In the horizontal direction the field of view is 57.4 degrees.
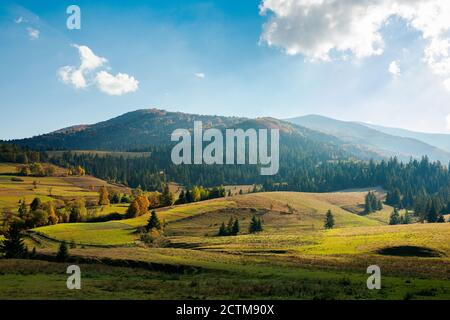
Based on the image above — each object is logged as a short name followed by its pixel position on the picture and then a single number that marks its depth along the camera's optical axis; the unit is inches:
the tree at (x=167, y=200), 7367.1
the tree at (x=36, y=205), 5885.8
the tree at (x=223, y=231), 5033.5
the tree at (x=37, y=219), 5497.0
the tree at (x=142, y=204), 6536.9
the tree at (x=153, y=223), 5039.4
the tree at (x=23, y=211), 5583.7
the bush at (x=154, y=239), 4231.3
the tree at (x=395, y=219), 6683.1
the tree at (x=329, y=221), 5698.8
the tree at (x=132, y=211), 6333.7
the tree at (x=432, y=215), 5920.3
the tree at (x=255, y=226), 5308.6
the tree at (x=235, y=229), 5111.7
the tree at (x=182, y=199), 7593.5
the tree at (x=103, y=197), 7687.0
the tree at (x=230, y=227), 5098.4
